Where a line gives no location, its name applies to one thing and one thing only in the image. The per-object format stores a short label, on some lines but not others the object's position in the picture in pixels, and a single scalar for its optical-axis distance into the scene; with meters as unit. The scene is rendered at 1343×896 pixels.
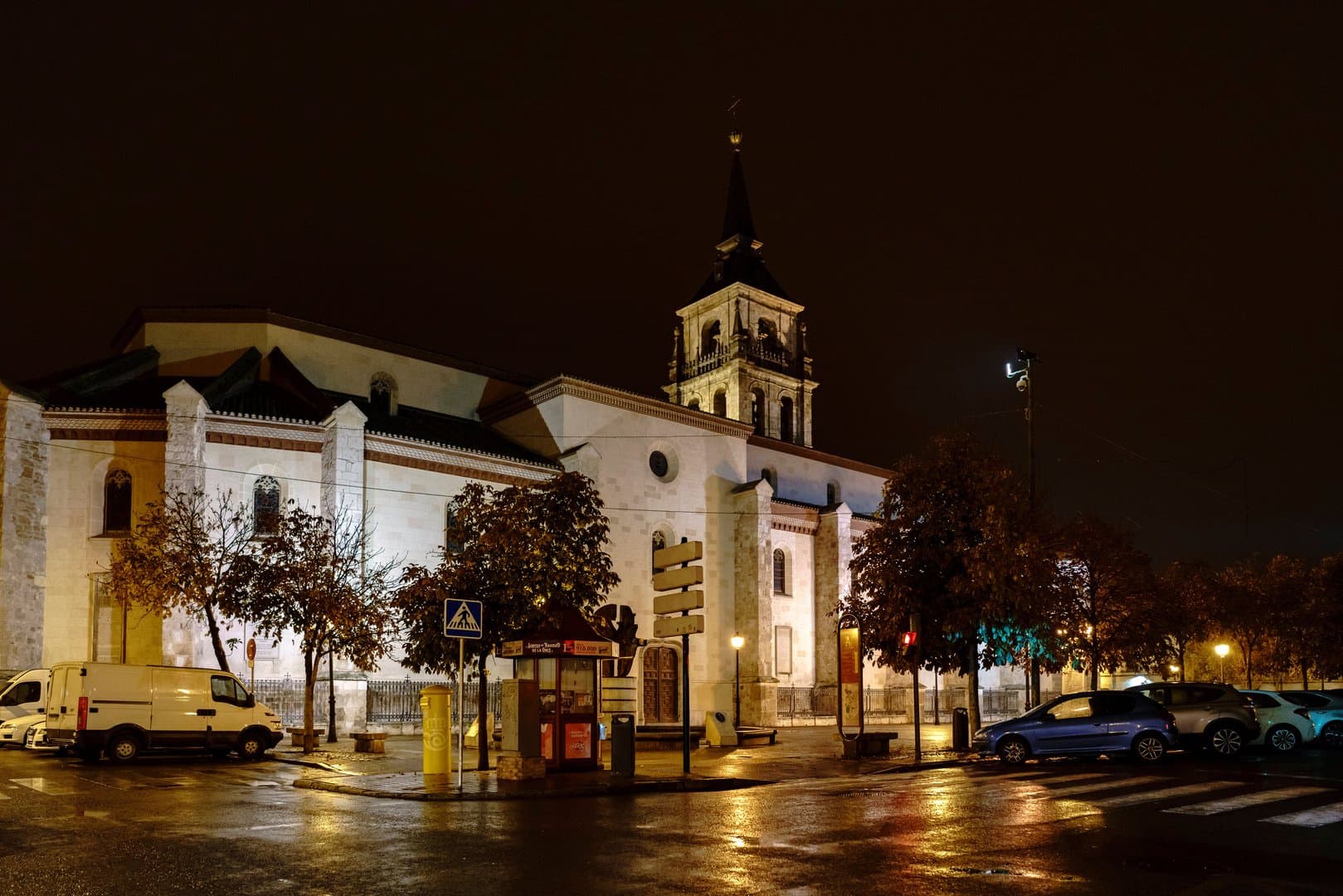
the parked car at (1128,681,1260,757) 21.39
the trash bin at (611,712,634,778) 18.47
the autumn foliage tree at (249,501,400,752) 26.94
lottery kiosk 18.89
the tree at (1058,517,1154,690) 37.44
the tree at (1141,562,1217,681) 44.94
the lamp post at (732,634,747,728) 41.43
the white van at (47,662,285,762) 21.34
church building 31.56
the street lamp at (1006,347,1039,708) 31.70
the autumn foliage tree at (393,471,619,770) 22.02
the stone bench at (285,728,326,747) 26.60
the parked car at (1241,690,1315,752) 23.16
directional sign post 19.16
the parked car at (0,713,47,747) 24.52
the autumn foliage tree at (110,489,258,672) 27.19
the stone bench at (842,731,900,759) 23.78
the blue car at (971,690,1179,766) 20.34
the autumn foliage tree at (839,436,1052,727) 27.59
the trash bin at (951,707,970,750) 24.84
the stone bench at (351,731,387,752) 24.20
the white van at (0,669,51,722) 25.45
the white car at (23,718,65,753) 22.75
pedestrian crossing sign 17.22
